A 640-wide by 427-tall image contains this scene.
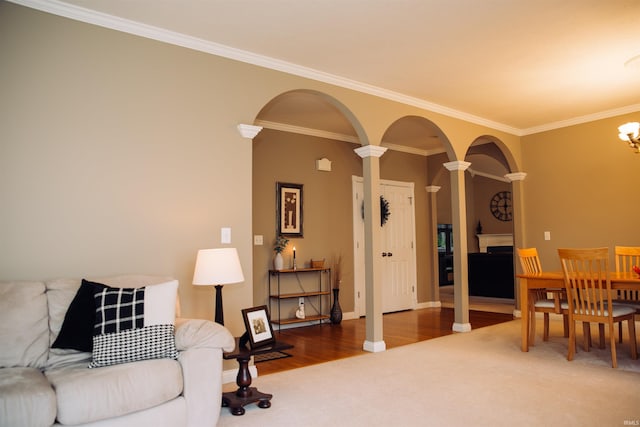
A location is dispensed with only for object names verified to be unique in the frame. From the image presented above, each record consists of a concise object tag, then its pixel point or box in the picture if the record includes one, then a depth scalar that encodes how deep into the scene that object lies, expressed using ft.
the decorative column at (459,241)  17.58
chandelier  13.21
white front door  21.38
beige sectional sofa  6.46
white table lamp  9.62
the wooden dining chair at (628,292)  13.97
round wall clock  36.45
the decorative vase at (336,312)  19.29
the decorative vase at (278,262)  17.72
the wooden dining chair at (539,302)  13.58
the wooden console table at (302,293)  17.99
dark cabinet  25.57
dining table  13.07
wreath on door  22.43
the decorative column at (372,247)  14.35
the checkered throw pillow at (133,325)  7.74
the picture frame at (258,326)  9.77
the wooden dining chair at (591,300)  11.89
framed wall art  18.65
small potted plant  17.75
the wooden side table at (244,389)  9.30
